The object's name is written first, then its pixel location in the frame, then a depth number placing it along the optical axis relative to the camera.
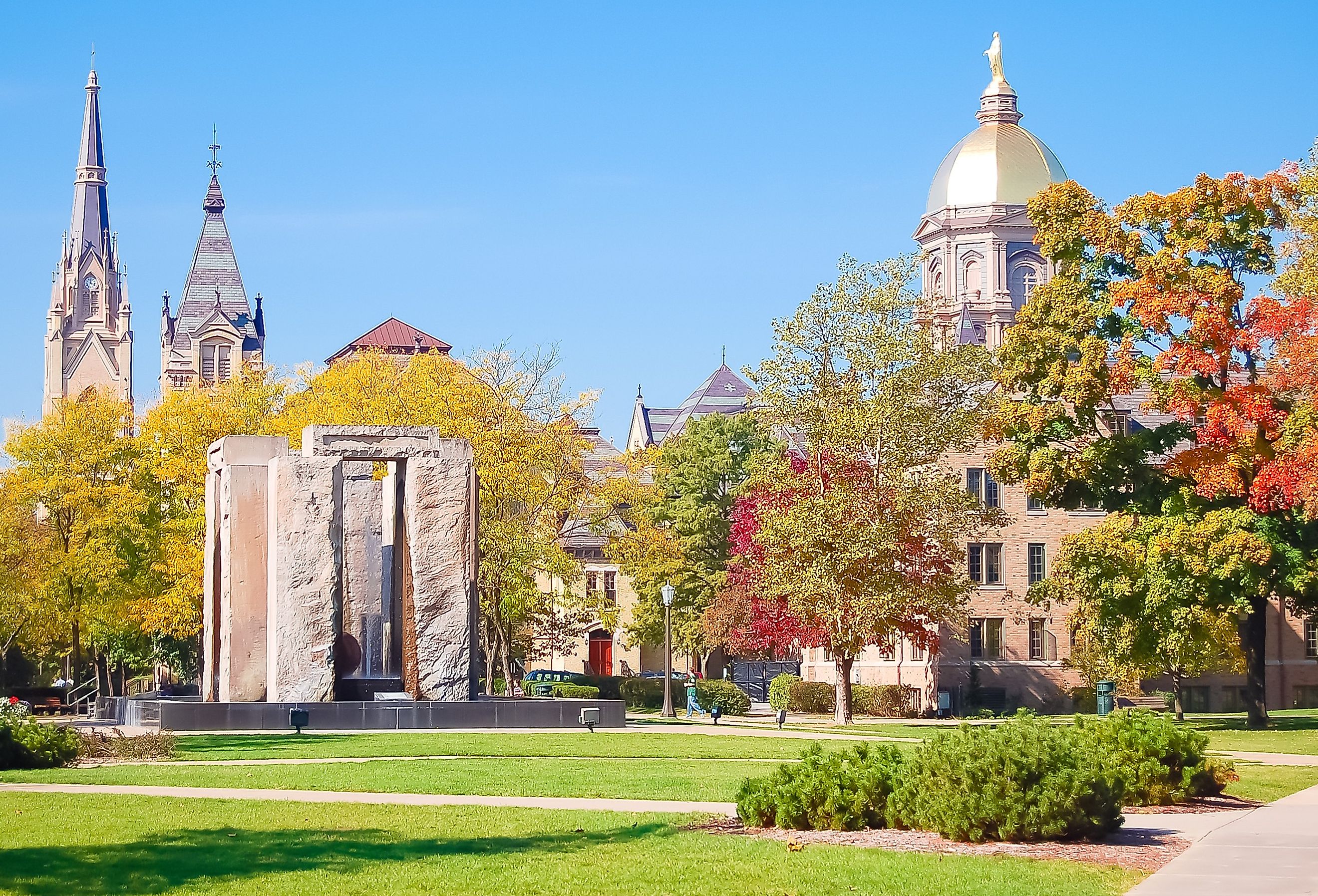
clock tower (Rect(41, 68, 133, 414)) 166.62
